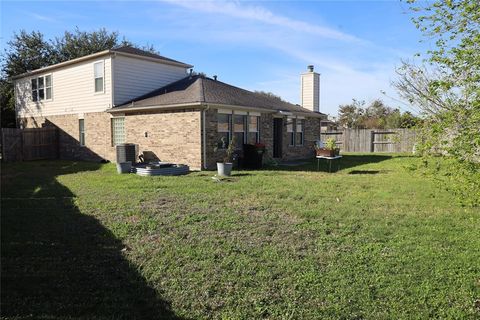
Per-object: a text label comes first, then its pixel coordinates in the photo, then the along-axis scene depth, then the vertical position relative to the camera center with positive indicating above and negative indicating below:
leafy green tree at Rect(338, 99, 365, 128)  42.41 +3.21
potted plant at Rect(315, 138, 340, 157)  14.27 -0.30
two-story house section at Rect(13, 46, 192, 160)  17.05 +2.60
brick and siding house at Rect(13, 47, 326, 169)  14.14 +1.41
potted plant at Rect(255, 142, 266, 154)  14.52 -0.16
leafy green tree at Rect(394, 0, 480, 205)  3.90 +0.46
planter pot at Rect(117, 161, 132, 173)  13.21 -0.79
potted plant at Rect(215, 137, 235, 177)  12.02 -0.78
